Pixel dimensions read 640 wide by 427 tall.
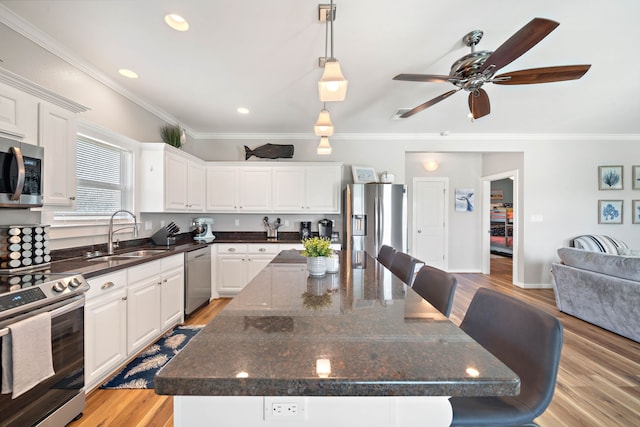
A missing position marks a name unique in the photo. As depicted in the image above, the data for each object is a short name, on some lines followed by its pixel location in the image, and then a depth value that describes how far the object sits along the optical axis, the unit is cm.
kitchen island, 60
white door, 566
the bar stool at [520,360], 90
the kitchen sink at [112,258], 224
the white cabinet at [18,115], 155
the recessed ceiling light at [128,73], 254
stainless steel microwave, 154
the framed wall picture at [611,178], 457
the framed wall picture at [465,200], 569
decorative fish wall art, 445
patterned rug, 200
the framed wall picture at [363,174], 441
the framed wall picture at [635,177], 457
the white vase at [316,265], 161
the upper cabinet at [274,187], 424
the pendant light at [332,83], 150
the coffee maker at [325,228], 436
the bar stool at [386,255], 236
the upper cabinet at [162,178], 310
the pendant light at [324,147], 267
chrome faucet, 252
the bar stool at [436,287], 128
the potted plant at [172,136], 358
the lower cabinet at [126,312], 180
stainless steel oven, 122
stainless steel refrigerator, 403
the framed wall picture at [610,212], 456
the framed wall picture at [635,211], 455
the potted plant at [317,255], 161
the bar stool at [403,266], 177
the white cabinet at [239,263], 389
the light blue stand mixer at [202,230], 406
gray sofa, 262
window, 247
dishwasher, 309
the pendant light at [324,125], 226
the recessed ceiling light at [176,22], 185
